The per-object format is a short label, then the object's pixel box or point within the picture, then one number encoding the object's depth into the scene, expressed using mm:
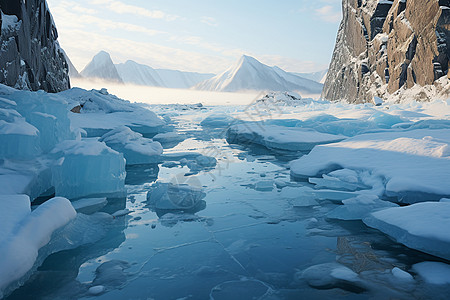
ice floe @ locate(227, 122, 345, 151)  9275
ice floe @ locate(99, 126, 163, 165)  7523
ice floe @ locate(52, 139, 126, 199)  4711
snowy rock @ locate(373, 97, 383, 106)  22031
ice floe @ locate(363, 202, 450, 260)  2824
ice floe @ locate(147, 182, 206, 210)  4461
